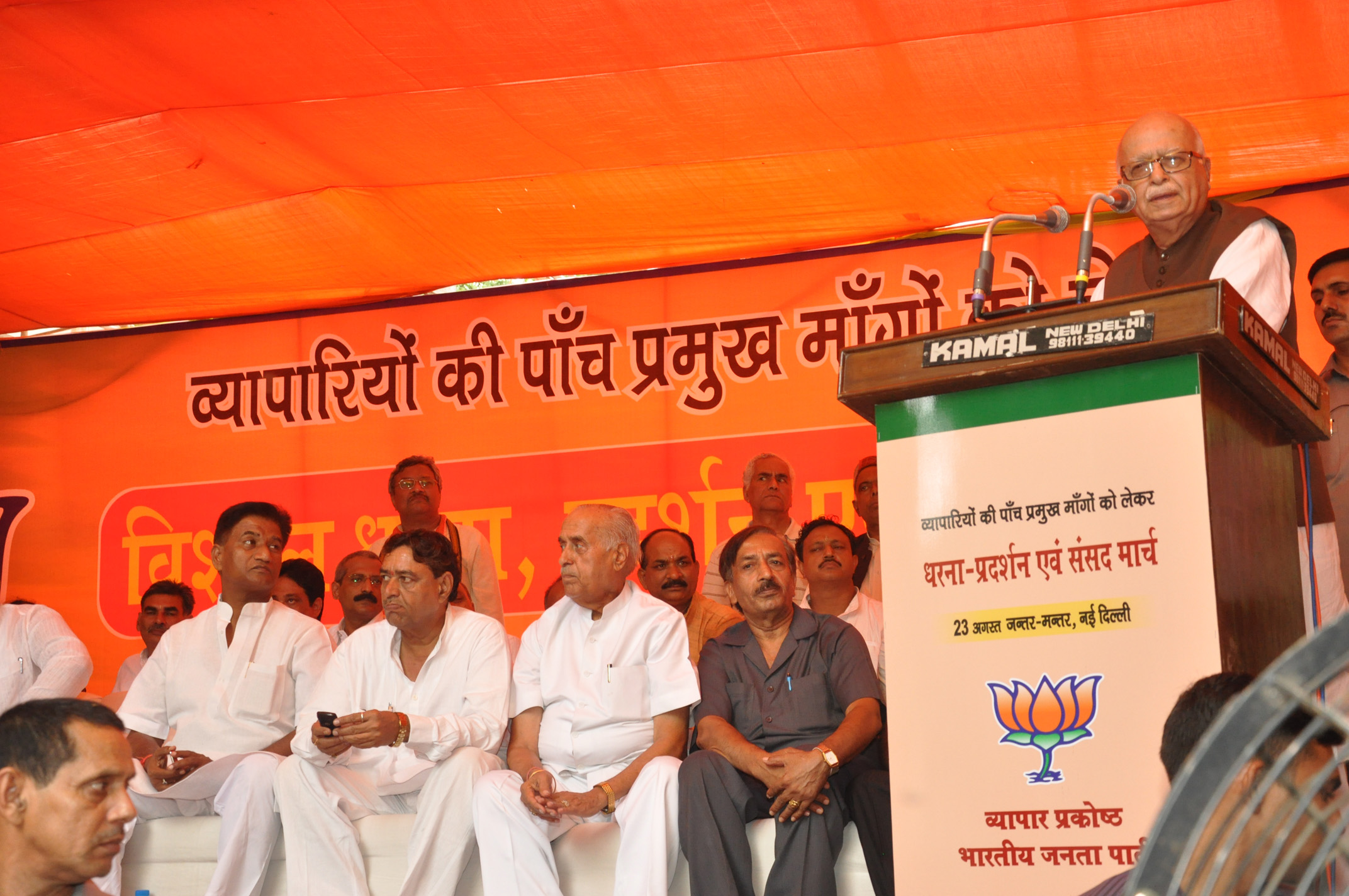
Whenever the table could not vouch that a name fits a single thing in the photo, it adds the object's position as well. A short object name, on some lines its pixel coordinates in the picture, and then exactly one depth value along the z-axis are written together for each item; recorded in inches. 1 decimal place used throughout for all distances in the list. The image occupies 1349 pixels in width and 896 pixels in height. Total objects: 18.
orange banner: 257.3
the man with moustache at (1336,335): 158.9
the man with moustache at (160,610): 252.4
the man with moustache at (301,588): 248.5
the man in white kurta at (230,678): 190.2
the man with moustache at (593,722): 156.3
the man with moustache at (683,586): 205.3
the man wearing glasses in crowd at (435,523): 244.2
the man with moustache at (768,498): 237.8
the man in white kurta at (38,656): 195.6
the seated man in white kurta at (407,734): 164.2
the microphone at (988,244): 97.9
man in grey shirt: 144.8
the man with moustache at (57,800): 86.7
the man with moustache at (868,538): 219.9
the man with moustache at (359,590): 237.8
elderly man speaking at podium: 109.6
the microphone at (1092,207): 93.9
